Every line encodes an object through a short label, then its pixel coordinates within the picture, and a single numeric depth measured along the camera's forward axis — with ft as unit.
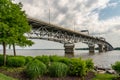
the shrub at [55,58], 23.22
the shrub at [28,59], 24.61
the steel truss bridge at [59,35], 86.87
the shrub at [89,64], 21.99
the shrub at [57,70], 18.76
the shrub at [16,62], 22.92
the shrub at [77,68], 19.61
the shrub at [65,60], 21.15
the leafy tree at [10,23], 24.31
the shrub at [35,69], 17.82
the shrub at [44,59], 23.14
